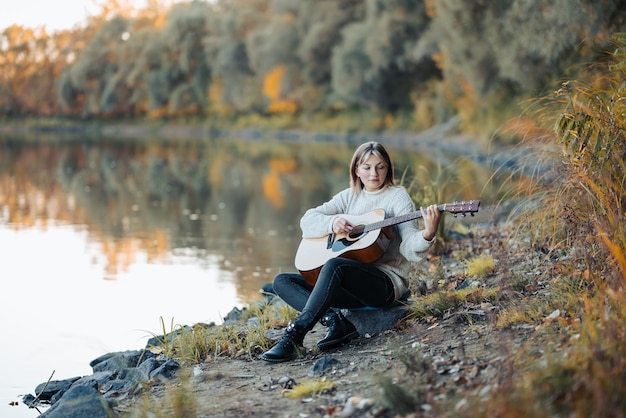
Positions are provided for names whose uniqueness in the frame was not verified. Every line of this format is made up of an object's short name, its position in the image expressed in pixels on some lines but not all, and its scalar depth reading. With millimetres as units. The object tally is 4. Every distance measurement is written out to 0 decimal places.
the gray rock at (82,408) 4199
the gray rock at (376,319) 4969
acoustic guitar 4672
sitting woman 4633
